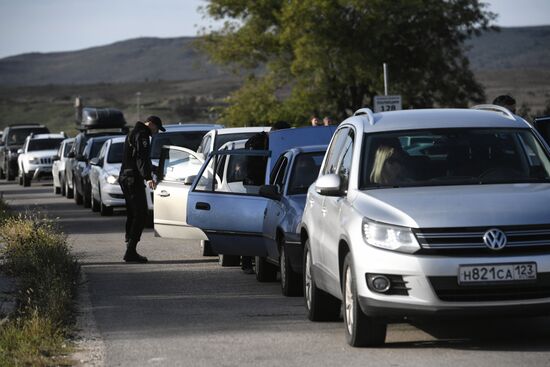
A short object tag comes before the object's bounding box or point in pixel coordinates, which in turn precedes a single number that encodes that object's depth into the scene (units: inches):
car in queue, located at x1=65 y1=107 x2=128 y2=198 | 1983.3
